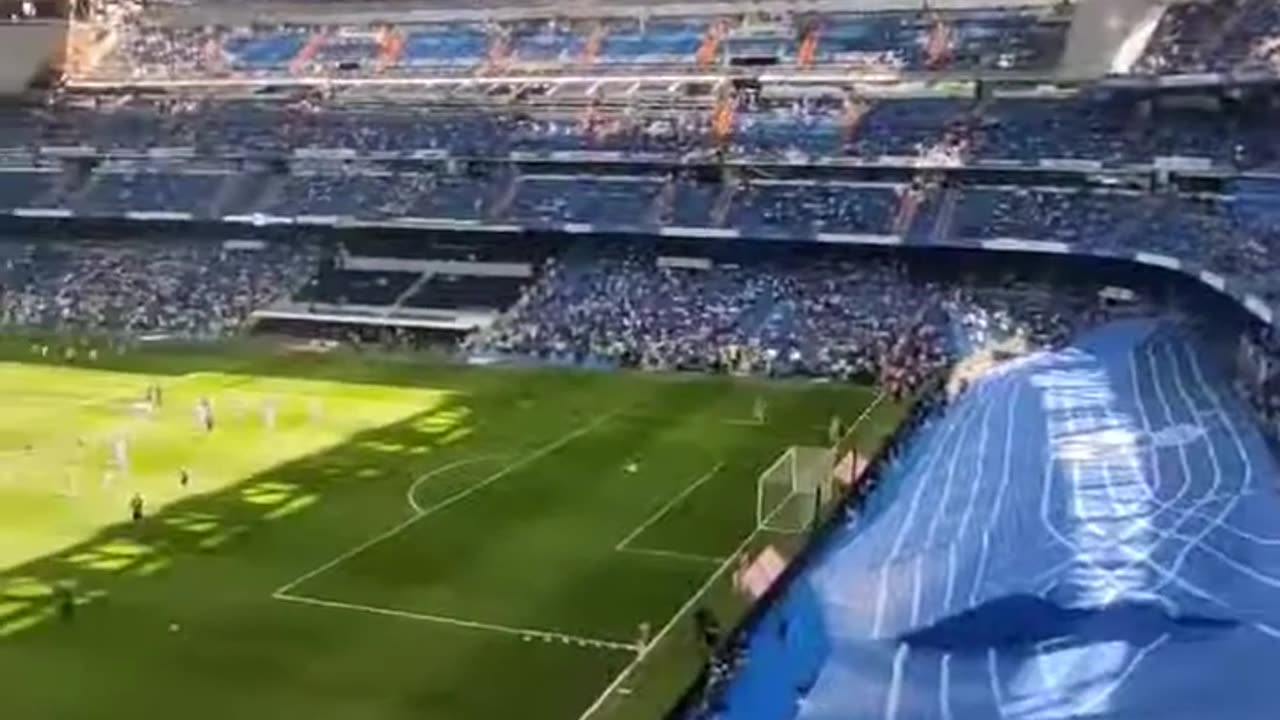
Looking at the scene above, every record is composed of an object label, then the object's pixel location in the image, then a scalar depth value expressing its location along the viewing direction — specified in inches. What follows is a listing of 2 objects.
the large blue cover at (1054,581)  753.0
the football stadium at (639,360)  939.3
